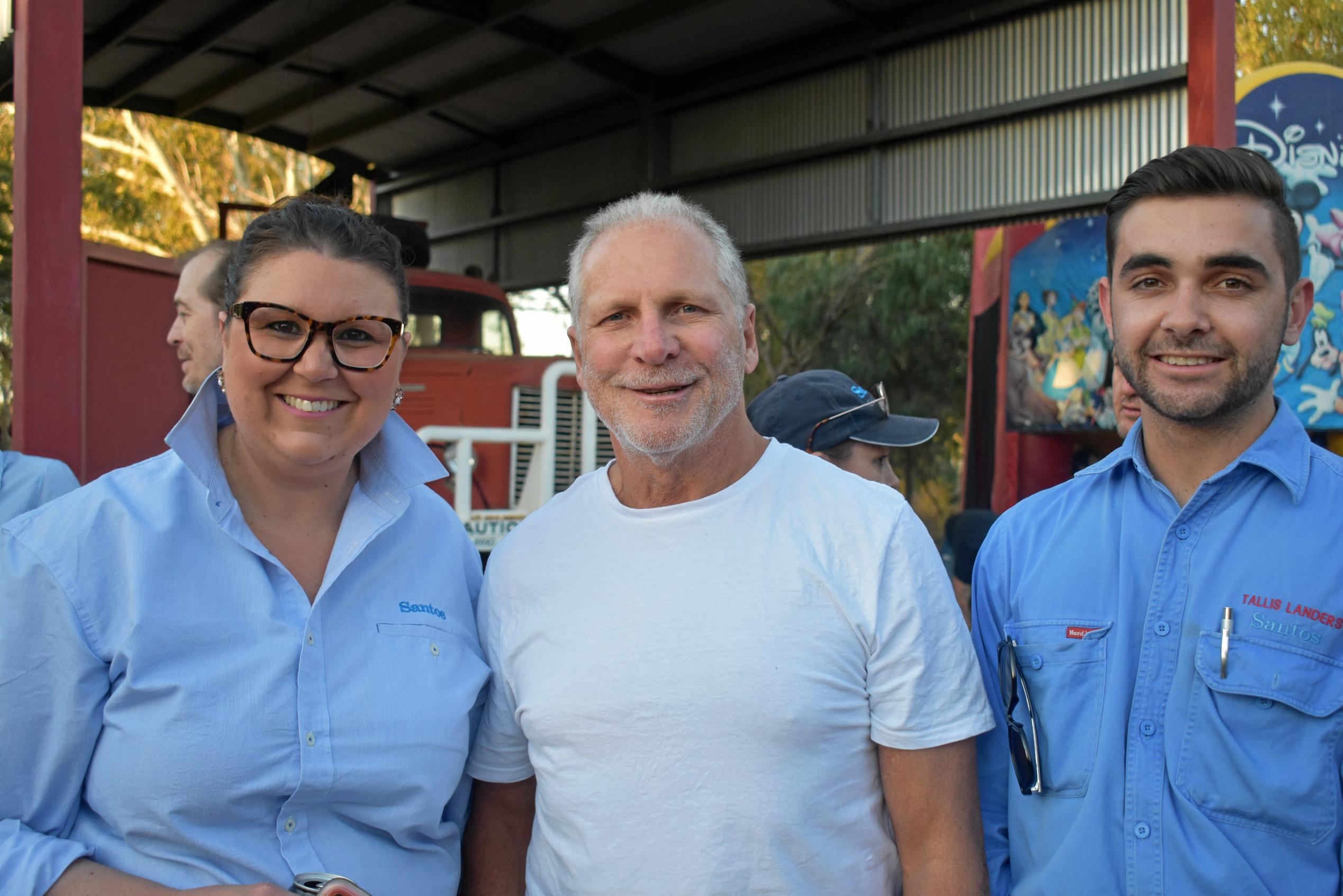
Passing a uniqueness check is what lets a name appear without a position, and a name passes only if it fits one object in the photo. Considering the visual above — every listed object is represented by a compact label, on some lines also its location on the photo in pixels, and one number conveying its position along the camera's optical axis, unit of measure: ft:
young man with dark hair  5.56
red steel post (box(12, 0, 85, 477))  10.68
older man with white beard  5.90
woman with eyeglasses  5.73
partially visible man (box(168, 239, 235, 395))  12.24
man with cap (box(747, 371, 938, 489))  11.16
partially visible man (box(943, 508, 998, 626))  14.67
